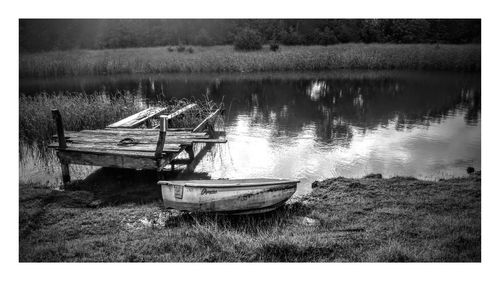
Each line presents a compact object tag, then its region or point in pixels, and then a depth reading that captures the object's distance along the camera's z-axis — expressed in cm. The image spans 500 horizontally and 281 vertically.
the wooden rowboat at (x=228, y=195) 568
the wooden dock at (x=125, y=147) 729
